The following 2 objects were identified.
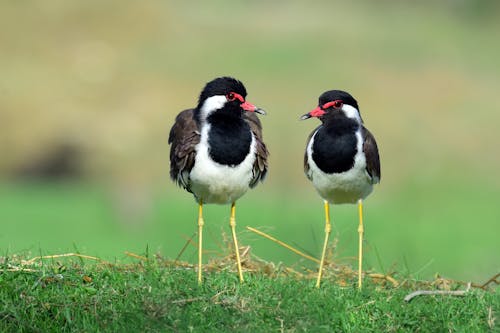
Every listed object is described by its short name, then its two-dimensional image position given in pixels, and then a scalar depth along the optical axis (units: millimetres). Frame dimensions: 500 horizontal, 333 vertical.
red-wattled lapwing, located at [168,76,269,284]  11586
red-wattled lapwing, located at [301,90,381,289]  11875
